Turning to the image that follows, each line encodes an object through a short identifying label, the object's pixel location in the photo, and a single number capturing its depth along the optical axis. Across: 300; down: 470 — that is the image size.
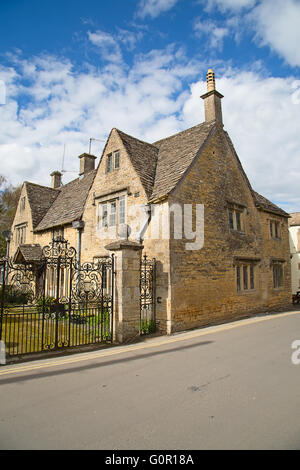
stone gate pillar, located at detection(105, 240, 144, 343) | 9.25
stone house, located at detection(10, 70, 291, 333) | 11.52
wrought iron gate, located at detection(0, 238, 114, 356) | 7.82
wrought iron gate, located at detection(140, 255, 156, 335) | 10.85
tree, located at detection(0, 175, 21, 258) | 36.59
